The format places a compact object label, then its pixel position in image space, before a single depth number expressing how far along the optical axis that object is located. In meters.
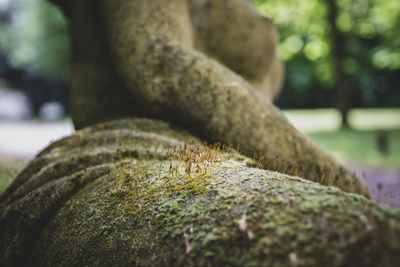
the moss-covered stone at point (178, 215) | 0.59
